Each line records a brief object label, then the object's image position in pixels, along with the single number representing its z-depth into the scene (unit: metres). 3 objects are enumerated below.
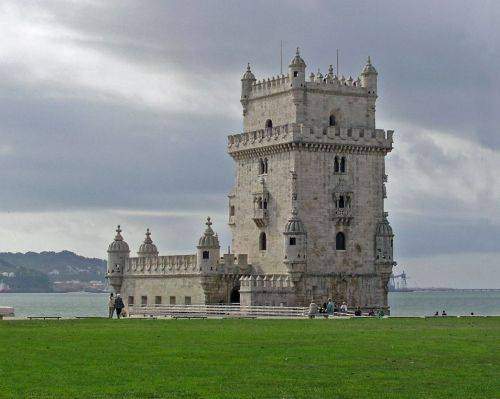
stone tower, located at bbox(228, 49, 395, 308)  100.75
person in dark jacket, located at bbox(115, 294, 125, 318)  86.34
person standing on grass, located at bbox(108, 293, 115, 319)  87.25
